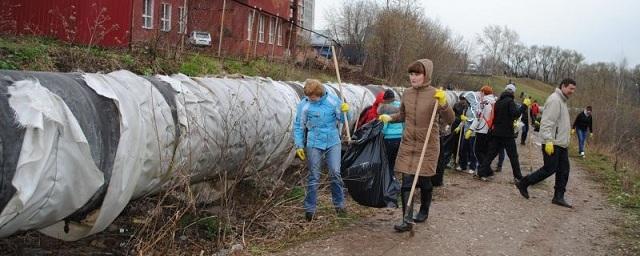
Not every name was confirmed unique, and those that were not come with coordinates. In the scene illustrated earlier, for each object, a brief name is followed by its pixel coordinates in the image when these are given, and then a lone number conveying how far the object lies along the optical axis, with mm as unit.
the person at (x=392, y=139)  6035
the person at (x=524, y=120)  11074
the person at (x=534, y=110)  18222
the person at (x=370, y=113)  6723
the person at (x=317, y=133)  5816
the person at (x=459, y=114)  9961
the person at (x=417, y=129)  5430
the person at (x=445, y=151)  5898
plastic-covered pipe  3562
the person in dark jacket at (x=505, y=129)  8840
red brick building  13453
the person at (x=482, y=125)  9766
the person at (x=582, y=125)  15219
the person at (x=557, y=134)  7191
